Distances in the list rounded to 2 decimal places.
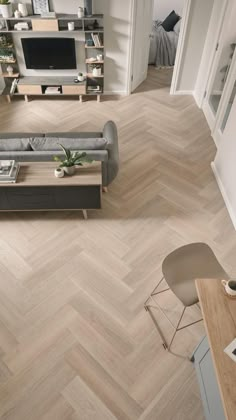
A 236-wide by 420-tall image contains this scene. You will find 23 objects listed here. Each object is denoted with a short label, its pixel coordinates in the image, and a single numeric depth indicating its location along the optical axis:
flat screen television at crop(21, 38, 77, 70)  4.77
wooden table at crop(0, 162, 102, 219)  2.88
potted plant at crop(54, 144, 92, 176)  2.88
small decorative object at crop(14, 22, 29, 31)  4.55
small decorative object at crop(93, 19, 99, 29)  4.66
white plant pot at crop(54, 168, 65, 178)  2.89
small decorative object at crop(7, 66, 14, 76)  5.05
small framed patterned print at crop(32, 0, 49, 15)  4.47
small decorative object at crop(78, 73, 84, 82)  5.07
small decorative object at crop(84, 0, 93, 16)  4.39
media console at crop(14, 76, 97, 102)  5.04
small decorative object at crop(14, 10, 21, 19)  4.46
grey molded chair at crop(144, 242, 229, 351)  2.08
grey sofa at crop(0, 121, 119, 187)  3.01
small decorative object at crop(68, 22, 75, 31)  4.53
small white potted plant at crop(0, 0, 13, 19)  4.36
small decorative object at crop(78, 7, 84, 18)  4.45
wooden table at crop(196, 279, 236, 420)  1.37
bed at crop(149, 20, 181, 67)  6.00
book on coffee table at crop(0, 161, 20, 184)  2.82
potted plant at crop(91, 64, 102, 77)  5.03
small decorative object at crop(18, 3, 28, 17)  4.43
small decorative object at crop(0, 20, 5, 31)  4.62
